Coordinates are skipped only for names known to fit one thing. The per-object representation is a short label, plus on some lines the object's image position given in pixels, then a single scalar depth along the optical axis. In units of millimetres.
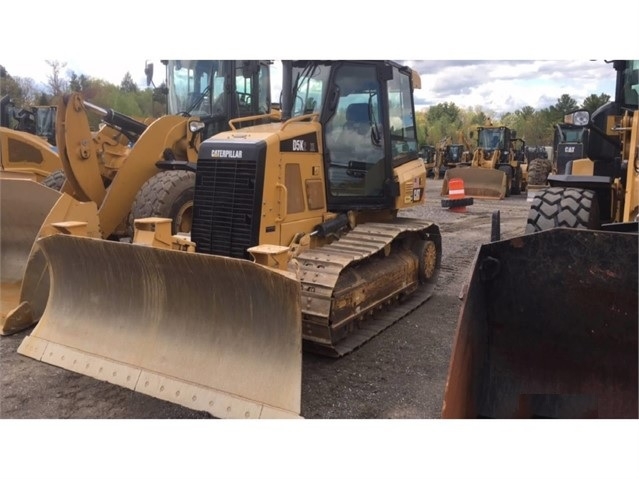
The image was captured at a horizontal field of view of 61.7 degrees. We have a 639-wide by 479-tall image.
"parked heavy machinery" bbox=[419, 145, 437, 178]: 28031
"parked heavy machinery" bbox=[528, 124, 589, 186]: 16422
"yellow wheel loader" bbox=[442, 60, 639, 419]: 2848
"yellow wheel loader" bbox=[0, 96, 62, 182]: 9469
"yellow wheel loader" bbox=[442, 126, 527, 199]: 18297
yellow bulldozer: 3566
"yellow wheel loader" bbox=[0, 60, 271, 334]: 5281
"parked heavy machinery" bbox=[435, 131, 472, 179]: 22438
